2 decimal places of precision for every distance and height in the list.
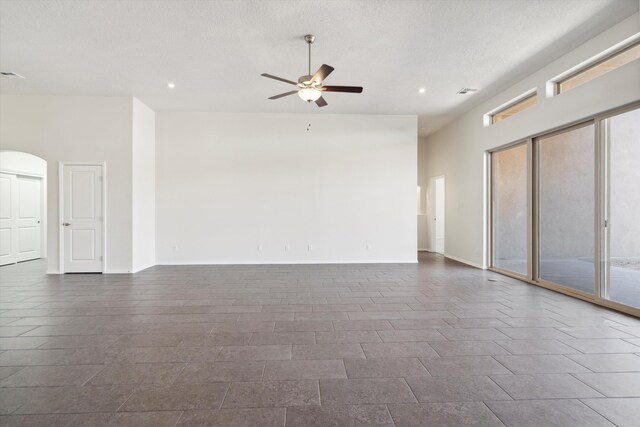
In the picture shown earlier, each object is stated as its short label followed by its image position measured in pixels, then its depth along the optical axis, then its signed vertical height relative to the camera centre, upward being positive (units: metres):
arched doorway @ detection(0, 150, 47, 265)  7.20 +0.14
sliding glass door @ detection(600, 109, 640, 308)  3.73 +0.06
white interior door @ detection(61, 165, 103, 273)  6.13 -0.09
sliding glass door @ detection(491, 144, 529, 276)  5.56 +0.07
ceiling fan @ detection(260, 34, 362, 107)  3.90 +1.62
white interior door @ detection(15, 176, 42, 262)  7.57 -0.11
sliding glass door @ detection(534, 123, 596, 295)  4.29 +0.07
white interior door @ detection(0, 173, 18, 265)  7.13 -0.15
